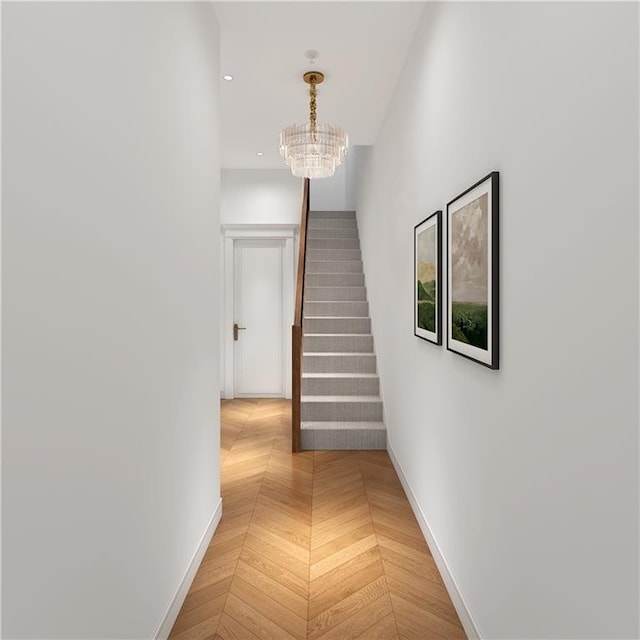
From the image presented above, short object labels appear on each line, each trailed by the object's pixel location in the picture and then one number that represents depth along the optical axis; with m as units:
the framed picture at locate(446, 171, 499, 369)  1.57
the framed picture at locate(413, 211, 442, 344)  2.31
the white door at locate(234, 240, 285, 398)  6.41
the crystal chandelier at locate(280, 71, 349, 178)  3.26
